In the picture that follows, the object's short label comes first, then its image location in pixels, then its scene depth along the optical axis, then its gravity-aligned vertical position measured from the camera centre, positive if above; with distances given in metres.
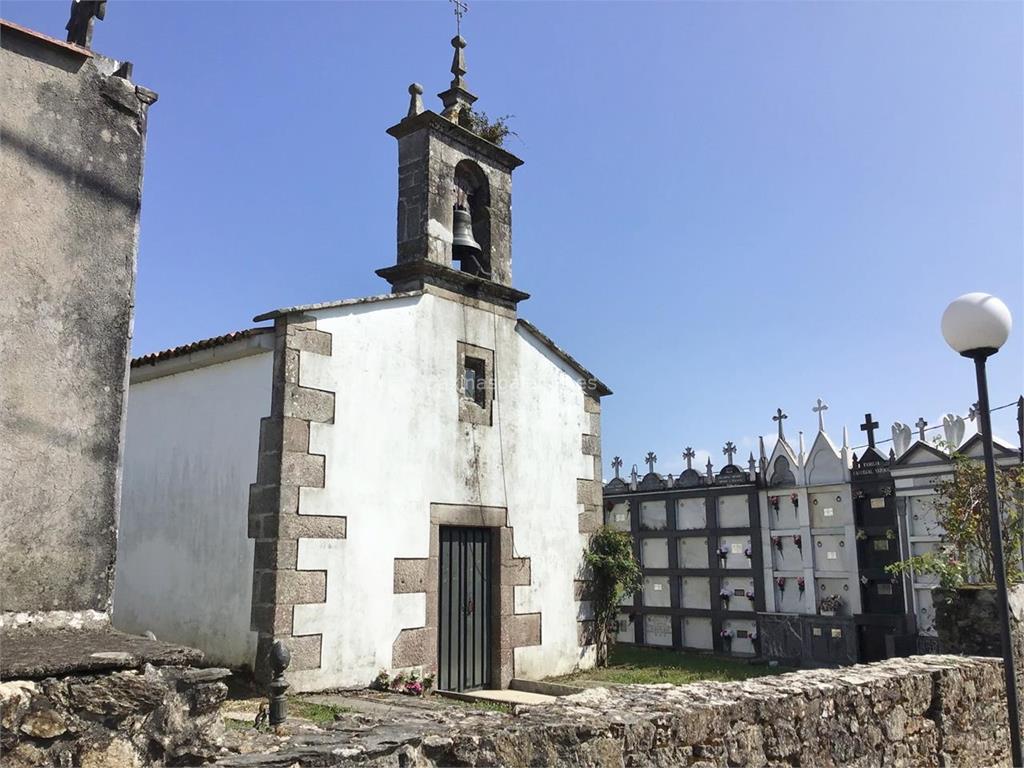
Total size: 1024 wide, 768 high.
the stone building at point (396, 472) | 7.46 +0.78
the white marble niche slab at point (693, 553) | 14.74 -0.08
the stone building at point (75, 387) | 2.78 +0.65
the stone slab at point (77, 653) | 2.60 -0.33
